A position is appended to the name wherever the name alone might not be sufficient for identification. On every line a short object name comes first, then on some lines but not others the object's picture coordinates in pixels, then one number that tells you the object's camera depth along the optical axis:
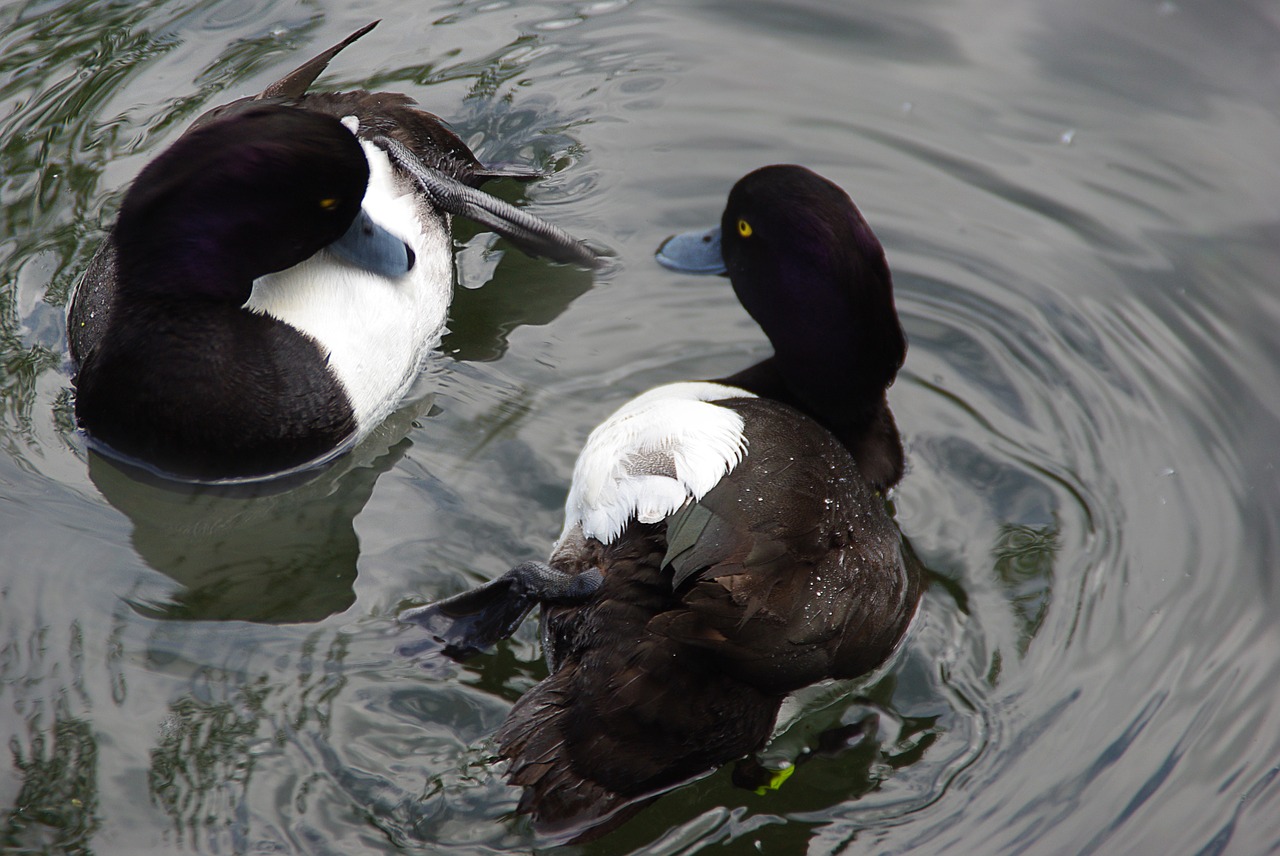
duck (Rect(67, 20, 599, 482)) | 7.14
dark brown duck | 5.31
